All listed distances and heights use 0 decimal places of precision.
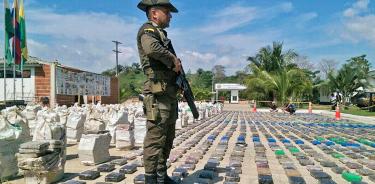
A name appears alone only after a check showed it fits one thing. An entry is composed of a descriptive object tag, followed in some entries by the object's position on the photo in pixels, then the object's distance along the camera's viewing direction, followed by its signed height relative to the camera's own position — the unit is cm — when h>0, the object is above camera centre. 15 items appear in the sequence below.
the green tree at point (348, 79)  3384 +204
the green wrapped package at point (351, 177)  463 -95
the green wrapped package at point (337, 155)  654 -95
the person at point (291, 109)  2458 -48
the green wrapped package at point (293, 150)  710 -92
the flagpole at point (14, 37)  1803 +320
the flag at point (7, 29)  1758 +351
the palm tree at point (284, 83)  3516 +175
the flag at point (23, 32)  1856 +358
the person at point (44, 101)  1521 +12
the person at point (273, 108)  2982 -50
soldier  374 +19
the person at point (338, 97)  3547 +39
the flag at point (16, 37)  1809 +324
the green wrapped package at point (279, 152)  682 -92
